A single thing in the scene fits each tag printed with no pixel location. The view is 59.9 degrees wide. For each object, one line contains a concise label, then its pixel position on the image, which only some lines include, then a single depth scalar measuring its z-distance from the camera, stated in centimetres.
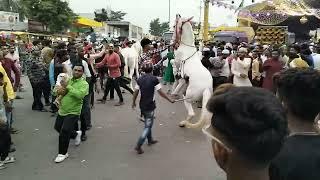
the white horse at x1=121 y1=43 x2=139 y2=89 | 900
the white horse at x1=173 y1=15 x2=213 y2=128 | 520
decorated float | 996
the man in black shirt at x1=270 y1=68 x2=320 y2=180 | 134
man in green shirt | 406
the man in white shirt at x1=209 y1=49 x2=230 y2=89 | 647
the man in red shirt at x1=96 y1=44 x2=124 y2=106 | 732
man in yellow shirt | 452
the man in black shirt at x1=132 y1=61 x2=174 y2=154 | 439
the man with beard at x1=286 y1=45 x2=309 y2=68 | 431
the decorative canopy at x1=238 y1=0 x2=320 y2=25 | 1324
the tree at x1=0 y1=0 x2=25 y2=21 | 3285
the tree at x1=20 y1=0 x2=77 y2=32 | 2432
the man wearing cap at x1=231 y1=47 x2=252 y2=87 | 601
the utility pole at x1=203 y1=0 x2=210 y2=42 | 1407
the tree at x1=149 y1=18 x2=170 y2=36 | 6935
